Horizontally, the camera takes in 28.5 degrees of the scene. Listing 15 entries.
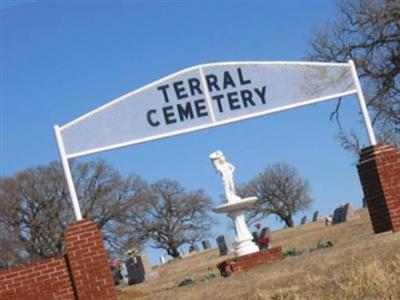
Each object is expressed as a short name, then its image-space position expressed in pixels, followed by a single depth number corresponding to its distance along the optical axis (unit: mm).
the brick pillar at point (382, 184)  15117
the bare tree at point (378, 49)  29516
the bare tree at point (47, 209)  56656
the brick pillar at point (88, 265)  13375
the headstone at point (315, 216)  70738
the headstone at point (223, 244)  47938
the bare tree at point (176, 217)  86000
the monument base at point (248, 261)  14789
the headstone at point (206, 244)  80625
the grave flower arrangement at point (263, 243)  23869
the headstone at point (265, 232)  37562
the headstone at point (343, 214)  44312
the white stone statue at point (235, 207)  16344
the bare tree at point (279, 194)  92000
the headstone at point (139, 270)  40156
